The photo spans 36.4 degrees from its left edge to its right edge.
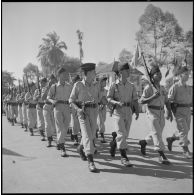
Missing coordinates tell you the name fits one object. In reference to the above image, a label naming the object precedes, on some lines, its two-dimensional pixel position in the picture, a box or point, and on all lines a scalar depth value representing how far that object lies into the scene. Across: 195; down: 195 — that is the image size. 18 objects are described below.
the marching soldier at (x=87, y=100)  6.53
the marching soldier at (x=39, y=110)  10.79
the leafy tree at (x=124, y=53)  42.55
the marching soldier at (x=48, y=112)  8.91
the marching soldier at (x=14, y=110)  16.43
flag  8.70
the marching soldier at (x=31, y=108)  12.06
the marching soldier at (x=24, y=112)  13.62
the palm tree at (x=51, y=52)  56.47
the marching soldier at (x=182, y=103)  7.59
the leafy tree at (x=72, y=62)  72.83
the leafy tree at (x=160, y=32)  31.69
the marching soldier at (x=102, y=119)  10.21
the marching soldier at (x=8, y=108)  17.57
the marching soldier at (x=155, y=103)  6.94
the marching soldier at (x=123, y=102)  6.66
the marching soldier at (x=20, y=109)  14.77
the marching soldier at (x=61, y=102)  7.99
